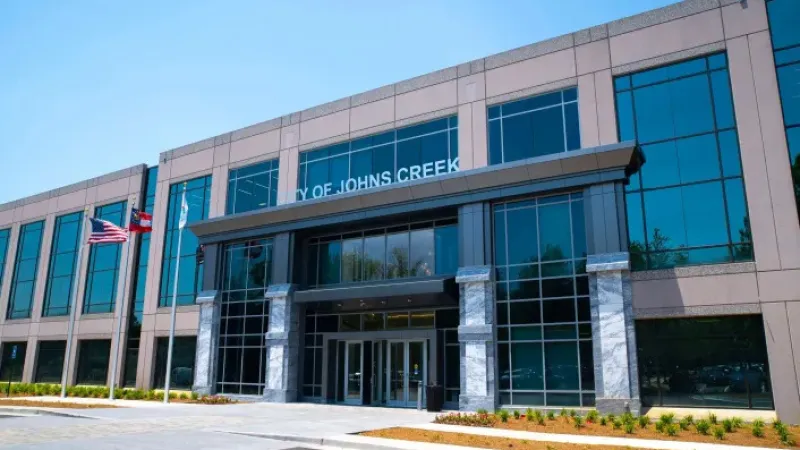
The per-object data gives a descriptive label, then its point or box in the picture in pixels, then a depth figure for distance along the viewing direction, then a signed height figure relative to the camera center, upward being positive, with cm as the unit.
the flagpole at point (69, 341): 3128 +160
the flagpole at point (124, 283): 3659 +536
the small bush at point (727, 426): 1611 -138
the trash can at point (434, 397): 2381 -98
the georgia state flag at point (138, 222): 3203 +773
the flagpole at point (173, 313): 2833 +271
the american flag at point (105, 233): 3108 +694
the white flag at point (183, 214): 3028 +762
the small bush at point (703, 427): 1586 -139
